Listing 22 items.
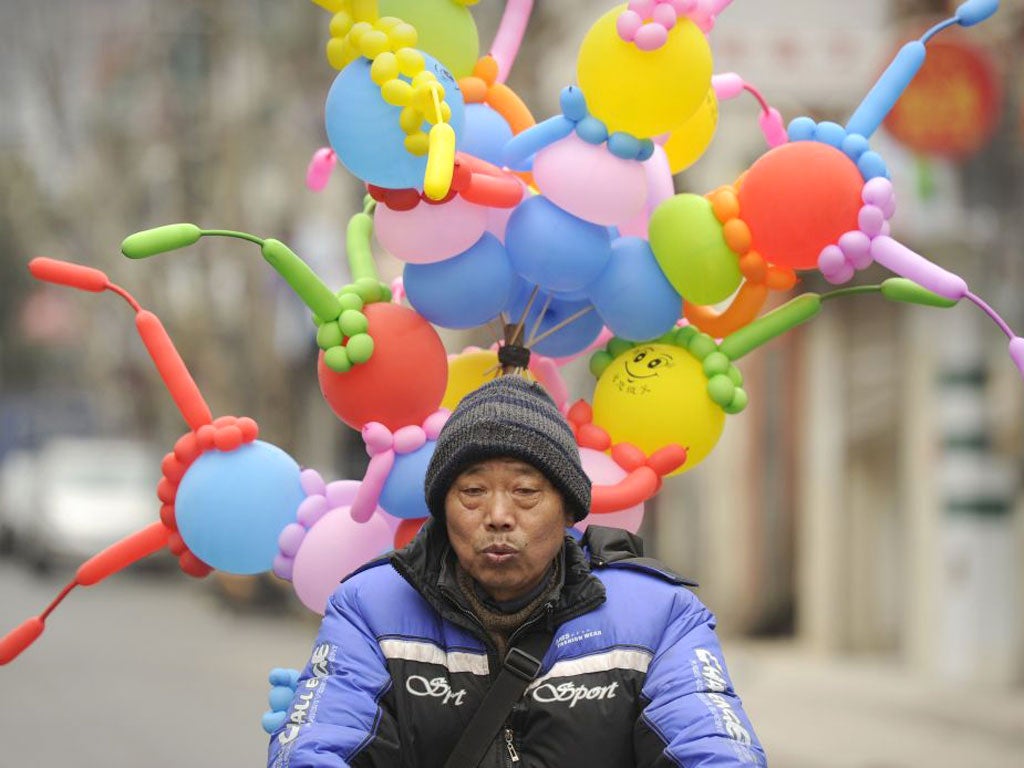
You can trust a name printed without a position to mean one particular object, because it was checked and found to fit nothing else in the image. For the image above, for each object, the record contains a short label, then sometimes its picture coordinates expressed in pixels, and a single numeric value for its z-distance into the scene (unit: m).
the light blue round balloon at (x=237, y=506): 8.90
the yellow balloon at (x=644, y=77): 8.48
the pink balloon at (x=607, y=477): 8.79
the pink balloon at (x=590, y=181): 8.64
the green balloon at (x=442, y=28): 8.82
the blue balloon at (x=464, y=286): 8.84
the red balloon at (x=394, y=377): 8.70
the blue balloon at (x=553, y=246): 8.80
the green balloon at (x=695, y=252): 8.76
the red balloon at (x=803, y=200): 8.48
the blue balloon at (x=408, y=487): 8.60
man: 6.39
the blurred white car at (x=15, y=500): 59.00
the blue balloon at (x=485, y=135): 8.98
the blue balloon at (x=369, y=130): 8.06
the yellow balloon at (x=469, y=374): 9.46
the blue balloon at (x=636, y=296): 8.97
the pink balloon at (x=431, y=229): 8.57
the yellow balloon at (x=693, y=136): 9.50
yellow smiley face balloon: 8.95
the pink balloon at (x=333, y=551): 8.75
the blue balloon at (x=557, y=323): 9.46
